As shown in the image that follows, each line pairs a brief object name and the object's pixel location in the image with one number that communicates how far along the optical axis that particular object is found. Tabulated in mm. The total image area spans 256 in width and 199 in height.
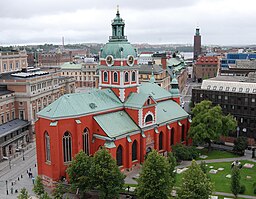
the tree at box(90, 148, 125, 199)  51622
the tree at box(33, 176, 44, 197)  52000
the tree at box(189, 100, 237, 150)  76000
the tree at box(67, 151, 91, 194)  53344
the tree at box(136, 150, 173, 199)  48469
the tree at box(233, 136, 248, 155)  76812
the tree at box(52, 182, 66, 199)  49475
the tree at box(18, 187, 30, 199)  44144
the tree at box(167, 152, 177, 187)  54500
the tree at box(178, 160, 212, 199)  43812
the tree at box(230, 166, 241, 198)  52703
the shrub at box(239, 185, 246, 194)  57188
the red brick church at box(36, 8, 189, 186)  62469
